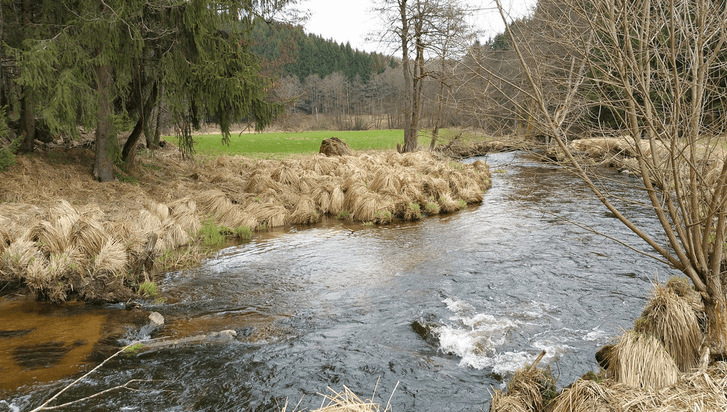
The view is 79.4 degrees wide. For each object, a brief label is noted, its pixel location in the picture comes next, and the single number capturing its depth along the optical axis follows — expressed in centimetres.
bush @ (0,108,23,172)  801
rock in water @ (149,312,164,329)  520
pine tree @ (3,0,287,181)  903
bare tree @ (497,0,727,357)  328
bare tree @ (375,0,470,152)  1812
